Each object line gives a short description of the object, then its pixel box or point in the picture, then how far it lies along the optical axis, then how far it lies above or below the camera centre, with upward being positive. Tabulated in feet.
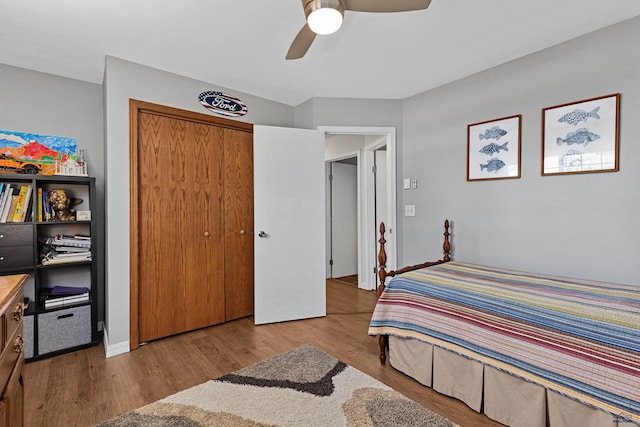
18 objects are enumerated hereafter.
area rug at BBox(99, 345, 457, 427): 5.39 -3.76
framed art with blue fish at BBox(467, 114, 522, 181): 8.48 +1.76
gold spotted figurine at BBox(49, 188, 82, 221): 8.29 +0.09
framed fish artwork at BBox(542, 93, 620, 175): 6.94 +1.75
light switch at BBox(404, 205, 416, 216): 11.12 -0.04
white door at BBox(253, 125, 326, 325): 10.31 -0.51
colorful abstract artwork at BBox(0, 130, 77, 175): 8.02 +1.63
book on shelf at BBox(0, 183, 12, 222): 7.56 +0.33
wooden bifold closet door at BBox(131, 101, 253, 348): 8.70 -0.37
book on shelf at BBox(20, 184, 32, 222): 7.79 +0.07
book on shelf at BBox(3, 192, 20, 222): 7.64 +0.01
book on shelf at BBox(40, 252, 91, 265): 8.09 -1.33
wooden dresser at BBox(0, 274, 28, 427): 3.29 -1.70
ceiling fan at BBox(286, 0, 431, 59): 4.83 +3.27
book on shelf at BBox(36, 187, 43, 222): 8.00 +0.06
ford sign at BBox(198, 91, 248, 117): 9.78 +3.52
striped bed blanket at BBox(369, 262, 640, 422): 4.21 -2.01
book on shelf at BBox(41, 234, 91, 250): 8.39 -0.88
